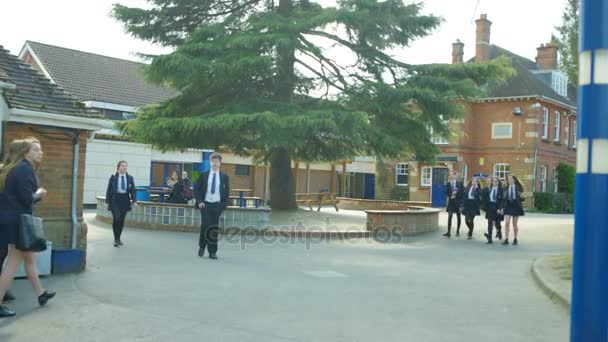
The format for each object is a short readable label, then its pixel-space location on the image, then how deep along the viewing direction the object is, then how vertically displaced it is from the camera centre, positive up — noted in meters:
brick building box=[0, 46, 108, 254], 9.24 +0.47
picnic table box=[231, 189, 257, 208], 20.53 -0.84
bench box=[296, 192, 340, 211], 24.34 -0.75
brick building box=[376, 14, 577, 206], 36.69 +3.07
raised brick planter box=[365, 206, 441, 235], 16.22 -1.01
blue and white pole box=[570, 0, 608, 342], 3.34 +0.01
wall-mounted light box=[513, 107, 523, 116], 36.66 +4.74
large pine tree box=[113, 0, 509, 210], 17.23 +3.03
